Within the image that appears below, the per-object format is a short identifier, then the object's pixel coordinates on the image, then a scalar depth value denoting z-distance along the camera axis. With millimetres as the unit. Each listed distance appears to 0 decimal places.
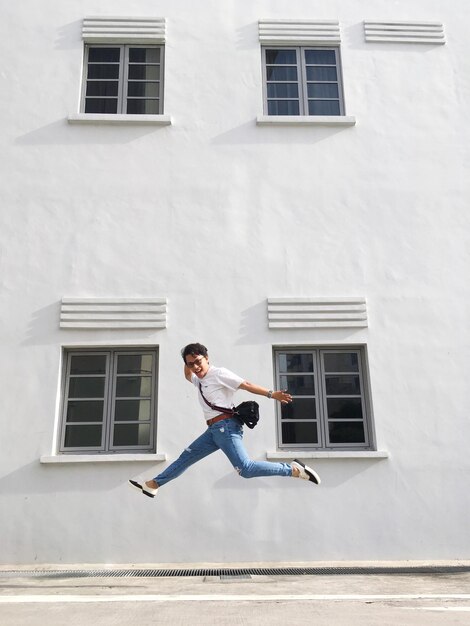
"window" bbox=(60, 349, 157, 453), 7645
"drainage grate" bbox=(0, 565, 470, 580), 6273
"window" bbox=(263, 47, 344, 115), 9148
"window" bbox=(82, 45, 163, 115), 9016
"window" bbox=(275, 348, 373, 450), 7746
